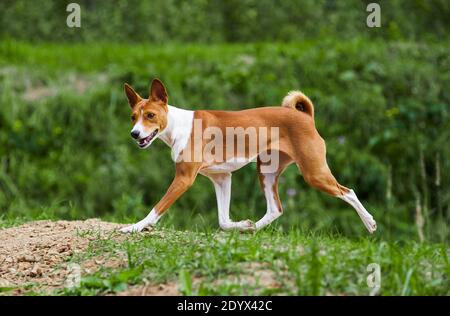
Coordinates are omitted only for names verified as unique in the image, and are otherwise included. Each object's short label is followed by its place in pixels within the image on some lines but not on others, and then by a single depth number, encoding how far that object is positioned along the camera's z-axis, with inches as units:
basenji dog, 226.7
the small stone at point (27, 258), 228.6
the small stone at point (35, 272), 217.6
